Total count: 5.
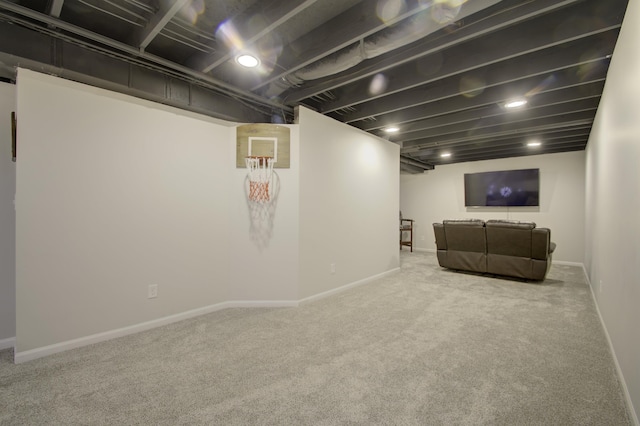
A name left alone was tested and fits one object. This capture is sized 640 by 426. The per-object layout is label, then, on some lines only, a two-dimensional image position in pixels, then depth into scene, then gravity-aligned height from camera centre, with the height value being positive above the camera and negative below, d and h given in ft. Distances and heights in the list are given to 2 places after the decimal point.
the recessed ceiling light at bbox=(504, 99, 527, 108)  11.29 +4.41
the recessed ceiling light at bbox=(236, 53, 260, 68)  8.23 +4.52
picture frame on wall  7.37 +1.98
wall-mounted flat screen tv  21.15 +1.84
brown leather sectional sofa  13.94 -1.96
